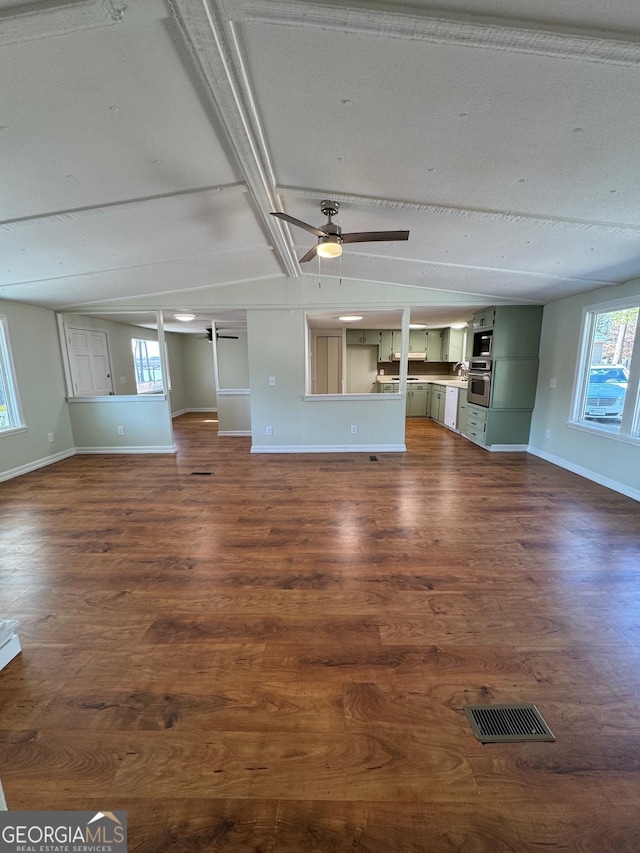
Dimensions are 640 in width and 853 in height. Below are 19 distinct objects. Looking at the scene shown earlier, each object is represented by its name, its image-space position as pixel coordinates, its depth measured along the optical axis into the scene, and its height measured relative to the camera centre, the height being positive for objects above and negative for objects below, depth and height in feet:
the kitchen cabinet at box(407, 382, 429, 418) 28.43 -2.87
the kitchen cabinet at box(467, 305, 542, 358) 17.56 +1.83
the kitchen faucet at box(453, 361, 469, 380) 22.96 -0.03
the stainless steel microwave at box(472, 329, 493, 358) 18.44 +1.27
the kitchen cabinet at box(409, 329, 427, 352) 28.40 +2.08
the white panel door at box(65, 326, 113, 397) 19.22 +0.38
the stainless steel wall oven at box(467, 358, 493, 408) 18.51 -0.95
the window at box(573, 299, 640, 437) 12.64 -0.30
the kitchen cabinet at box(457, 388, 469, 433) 21.77 -2.86
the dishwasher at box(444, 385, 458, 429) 23.44 -2.96
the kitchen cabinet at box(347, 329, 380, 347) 28.15 +2.50
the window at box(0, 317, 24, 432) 15.11 -1.01
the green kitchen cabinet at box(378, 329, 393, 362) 28.09 +1.68
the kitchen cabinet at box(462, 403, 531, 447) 18.44 -3.35
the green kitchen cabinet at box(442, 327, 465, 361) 27.02 +1.78
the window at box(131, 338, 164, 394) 26.68 +0.23
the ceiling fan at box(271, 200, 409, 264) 8.43 +3.25
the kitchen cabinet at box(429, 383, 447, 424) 25.98 -2.85
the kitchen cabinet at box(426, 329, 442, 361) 28.30 +1.82
